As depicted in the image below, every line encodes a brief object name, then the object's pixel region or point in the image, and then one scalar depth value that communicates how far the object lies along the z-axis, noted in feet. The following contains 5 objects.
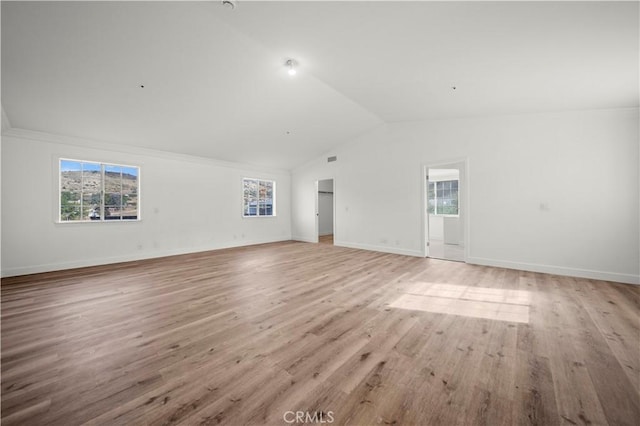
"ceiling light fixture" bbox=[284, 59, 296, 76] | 12.09
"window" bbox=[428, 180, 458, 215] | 27.76
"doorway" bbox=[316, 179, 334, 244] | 36.04
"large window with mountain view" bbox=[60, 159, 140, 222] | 16.83
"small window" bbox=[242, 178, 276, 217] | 27.20
